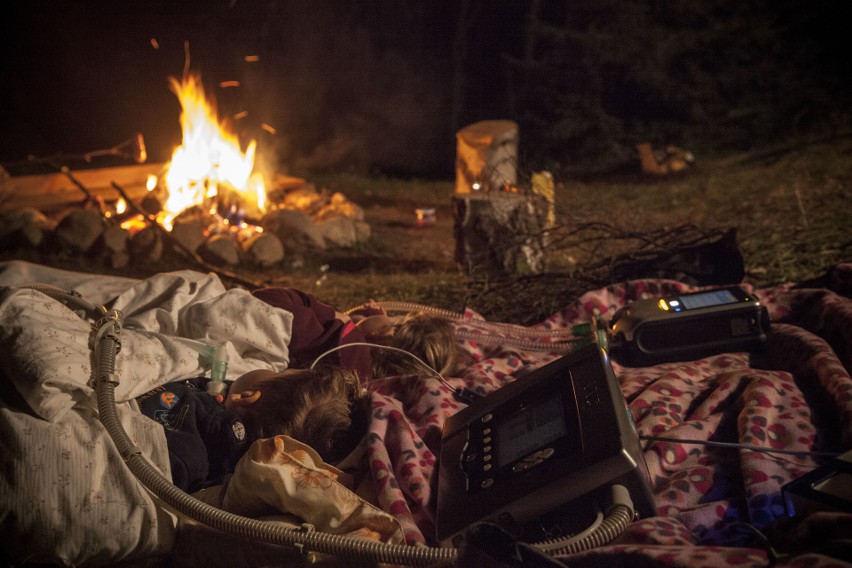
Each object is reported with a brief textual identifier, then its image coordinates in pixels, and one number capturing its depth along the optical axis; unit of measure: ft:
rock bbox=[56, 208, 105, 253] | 14.83
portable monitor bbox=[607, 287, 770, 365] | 7.99
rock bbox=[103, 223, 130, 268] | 14.73
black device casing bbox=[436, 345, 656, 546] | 4.77
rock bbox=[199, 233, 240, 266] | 15.20
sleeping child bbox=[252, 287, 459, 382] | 8.03
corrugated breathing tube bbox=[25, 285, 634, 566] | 4.62
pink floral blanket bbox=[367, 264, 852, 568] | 4.73
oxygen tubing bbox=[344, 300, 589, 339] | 9.31
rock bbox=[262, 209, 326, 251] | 15.99
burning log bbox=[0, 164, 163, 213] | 16.79
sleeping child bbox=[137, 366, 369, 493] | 6.28
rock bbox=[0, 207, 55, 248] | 14.98
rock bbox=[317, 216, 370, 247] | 16.51
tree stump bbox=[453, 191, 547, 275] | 13.24
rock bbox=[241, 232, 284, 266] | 15.15
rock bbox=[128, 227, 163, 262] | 15.05
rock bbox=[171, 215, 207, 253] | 15.35
